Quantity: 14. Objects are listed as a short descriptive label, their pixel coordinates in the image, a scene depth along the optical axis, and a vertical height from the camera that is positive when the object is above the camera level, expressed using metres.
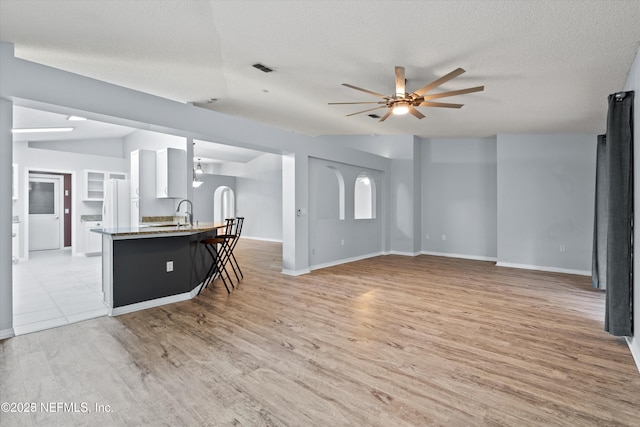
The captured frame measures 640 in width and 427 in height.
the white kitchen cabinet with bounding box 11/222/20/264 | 6.82 -0.65
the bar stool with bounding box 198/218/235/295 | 4.38 -0.66
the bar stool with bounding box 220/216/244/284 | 4.52 -0.41
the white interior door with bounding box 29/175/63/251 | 8.30 -0.07
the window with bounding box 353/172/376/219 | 10.55 +0.39
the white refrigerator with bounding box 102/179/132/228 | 7.43 +0.17
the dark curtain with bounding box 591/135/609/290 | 4.12 -0.17
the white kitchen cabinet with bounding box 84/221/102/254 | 7.83 -0.71
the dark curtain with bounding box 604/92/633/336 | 2.71 -0.07
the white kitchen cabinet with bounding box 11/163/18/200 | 7.03 +0.57
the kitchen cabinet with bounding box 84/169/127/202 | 8.05 +0.67
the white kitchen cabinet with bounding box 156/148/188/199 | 6.26 +0.72
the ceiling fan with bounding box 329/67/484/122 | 3.16 +1.19
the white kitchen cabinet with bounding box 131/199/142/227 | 6.63 -0.04
